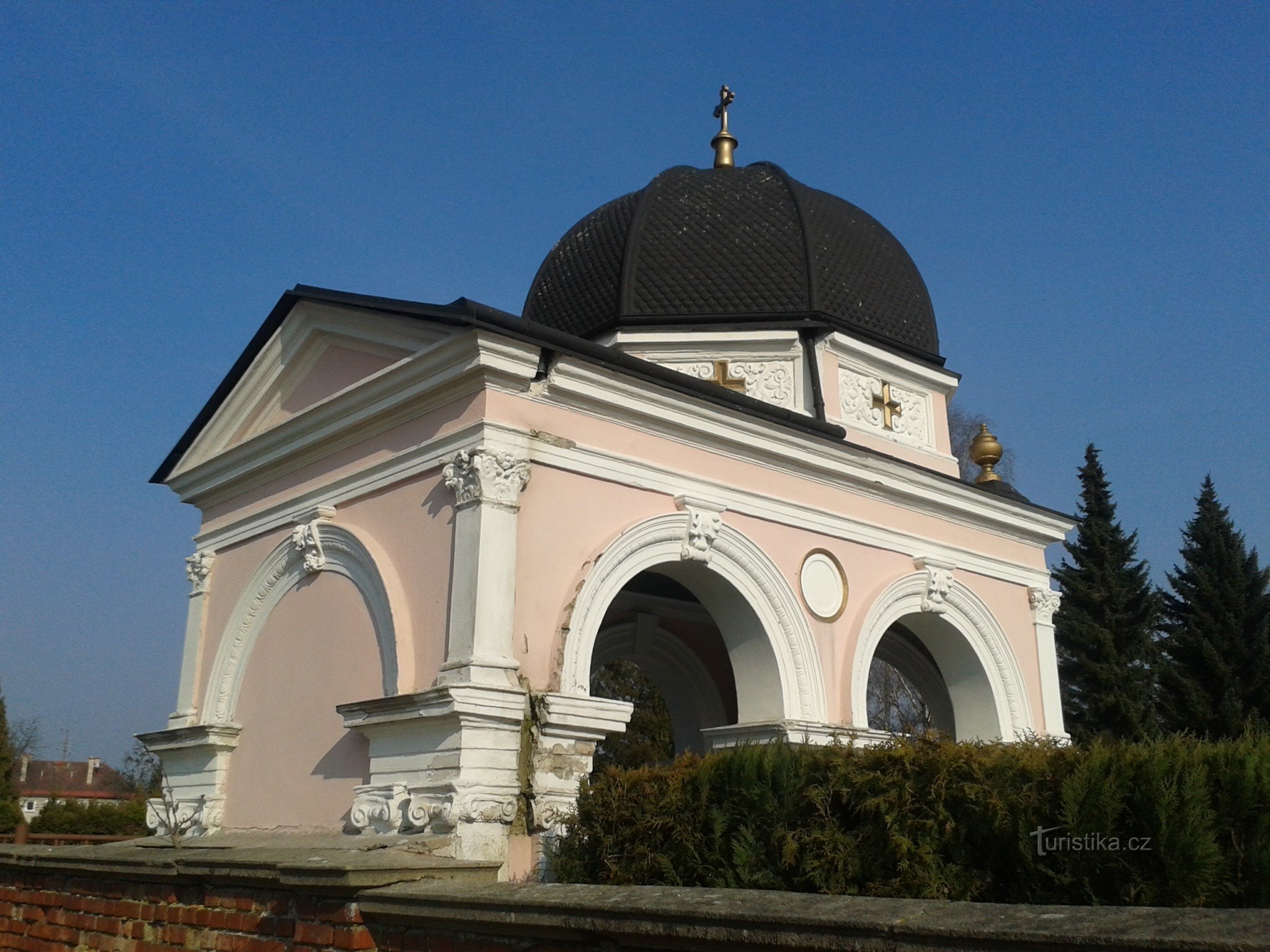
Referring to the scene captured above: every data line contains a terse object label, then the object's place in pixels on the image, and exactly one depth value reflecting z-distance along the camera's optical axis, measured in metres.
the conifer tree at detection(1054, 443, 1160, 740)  22.52
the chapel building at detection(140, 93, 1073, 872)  8.57
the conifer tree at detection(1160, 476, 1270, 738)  21.14
